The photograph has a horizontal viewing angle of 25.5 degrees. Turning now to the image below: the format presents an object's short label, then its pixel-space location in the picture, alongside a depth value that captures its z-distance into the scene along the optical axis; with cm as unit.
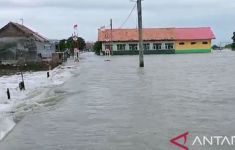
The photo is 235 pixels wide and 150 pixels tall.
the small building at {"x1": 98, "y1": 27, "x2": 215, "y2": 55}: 9150
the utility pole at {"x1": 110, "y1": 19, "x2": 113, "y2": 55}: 9012
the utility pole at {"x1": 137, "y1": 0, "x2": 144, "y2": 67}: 3491
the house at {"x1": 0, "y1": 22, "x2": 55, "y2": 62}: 5277
